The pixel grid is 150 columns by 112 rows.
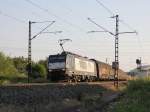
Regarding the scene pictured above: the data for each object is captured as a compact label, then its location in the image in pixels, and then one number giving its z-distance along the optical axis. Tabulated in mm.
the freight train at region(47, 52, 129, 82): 50472
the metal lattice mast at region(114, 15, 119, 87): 46562
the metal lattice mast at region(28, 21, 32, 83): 51844
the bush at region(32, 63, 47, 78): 74375
